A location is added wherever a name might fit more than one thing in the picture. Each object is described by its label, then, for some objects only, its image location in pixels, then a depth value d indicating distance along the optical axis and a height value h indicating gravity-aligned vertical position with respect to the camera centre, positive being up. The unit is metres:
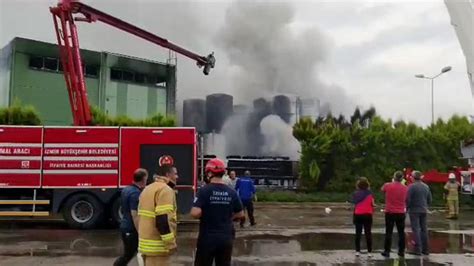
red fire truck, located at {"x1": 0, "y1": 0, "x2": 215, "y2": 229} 13.43 +0.06
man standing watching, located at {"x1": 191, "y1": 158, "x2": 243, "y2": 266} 5.09 -0.45
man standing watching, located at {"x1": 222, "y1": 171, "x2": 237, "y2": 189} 14.49 -0.25
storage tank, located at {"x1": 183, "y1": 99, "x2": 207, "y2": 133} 43.88 +4.40
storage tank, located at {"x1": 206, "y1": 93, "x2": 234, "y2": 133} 43.34 +4.83
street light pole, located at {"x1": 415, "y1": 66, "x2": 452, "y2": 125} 30.82 +5.59
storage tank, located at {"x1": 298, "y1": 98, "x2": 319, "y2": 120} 45.38 +5.20
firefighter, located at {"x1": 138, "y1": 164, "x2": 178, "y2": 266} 5.00 -0.47
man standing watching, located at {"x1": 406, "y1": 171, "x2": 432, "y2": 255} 9.67 -0.66
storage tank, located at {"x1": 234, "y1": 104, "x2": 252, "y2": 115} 44.53 +4.77
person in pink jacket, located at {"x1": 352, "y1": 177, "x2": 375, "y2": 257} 9.62 -0.65
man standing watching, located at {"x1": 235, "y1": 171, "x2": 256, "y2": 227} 13.80 -0.53
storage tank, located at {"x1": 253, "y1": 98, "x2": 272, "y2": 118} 44.59 +4.96
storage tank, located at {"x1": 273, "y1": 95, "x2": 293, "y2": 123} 44.58 +5.04
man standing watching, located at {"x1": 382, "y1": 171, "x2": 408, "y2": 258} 9.46 -0.64
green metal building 38.34 +6.27
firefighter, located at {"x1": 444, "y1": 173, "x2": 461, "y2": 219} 17.45 -0.82
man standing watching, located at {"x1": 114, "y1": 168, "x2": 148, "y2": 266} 6.47 -0.59
